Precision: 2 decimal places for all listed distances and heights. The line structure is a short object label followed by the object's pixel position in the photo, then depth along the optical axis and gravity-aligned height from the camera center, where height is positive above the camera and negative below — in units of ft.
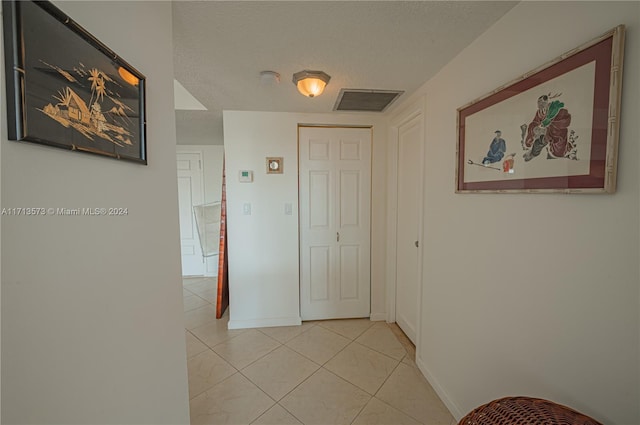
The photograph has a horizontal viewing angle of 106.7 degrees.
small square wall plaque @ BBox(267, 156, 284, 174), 8.02 +1.16
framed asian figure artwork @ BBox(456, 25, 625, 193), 2.40 +0.93
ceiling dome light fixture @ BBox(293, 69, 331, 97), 5.19 +2.61
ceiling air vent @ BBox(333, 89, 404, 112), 6.42 +2.90
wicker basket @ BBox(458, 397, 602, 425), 2.30 -2.21
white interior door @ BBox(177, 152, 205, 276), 12.58 -0.31
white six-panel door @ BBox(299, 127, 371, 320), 8.39 -0.84
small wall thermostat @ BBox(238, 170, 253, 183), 7.95 +0.75
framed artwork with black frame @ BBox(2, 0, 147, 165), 1.66 +0.94
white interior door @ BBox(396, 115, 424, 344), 7.11 -0.79
